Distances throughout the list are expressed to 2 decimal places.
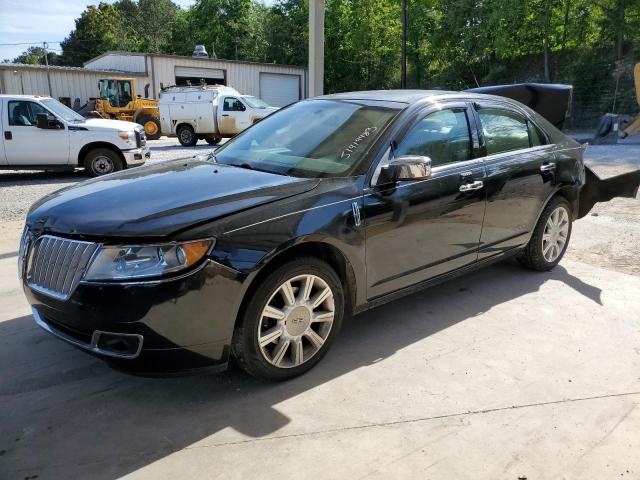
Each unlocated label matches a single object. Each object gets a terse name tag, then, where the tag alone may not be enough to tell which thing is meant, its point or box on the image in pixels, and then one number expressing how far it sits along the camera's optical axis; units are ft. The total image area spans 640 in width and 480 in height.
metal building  103.60
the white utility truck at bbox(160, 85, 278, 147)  64.69
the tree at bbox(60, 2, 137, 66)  224.94
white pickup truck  35.27
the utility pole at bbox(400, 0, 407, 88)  96.27
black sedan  8.66
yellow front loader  77.56
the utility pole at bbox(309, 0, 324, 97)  24.61
